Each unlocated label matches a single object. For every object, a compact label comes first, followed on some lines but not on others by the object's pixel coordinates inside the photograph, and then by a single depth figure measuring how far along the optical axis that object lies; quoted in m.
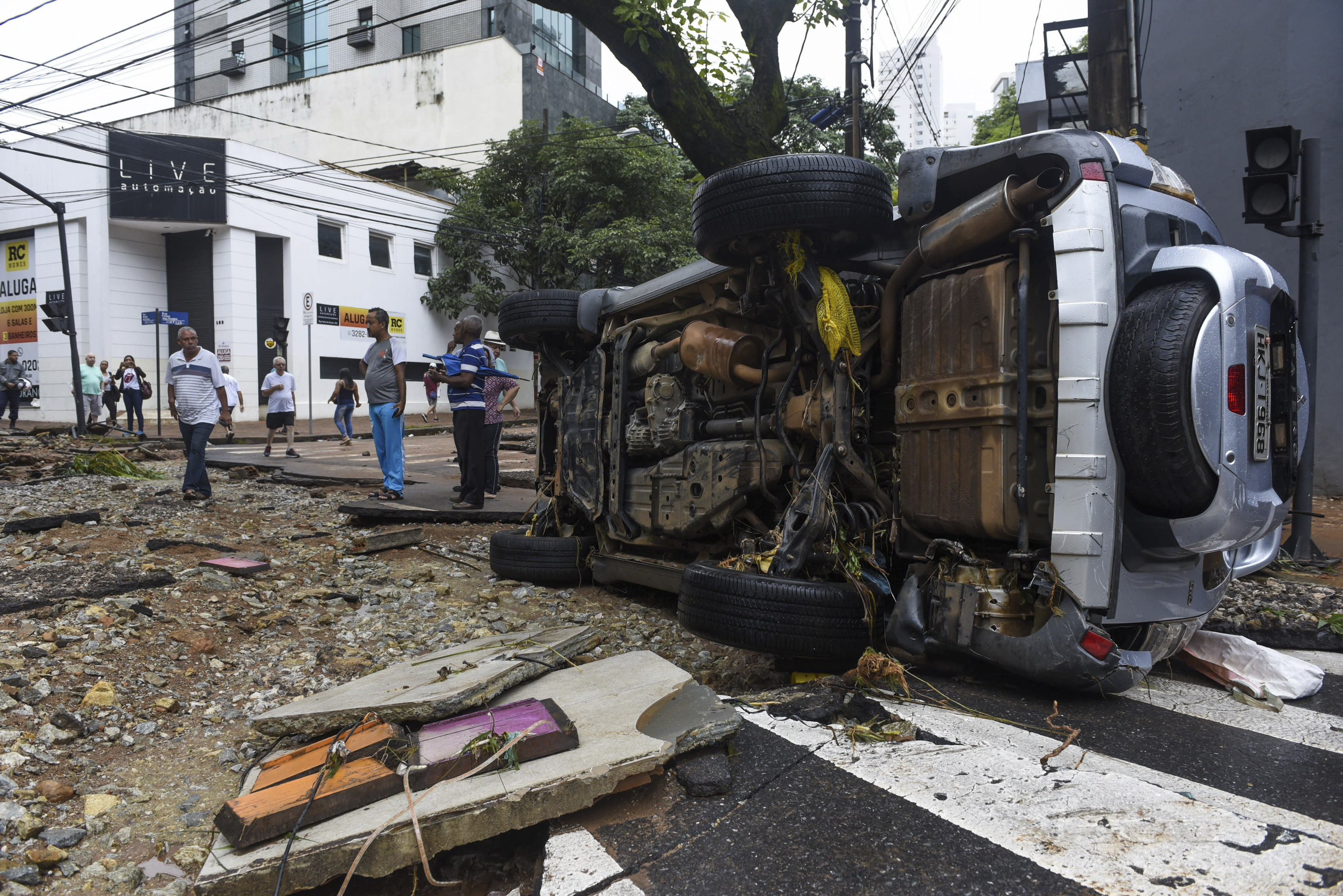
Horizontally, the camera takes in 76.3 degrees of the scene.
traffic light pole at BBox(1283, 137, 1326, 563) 5.62
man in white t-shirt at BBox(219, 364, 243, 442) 12.52
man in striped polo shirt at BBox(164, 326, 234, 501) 7.84
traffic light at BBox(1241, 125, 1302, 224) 5.54
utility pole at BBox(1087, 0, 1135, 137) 7.11
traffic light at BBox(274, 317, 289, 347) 18.16
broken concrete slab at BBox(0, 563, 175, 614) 4.25
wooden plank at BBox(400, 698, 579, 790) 2.28
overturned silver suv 2.62
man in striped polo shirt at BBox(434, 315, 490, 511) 7.32
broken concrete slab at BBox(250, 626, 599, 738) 2.74
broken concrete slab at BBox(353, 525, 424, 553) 6.22
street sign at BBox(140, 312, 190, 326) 19.58
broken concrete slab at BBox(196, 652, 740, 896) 1.96
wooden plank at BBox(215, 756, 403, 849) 2.07
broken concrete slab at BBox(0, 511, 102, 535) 5.99
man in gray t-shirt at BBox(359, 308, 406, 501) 7.75
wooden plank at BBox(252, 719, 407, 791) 2.43
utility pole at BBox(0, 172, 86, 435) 15.86
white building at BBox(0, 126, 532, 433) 22.70
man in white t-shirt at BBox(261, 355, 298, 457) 12.80
